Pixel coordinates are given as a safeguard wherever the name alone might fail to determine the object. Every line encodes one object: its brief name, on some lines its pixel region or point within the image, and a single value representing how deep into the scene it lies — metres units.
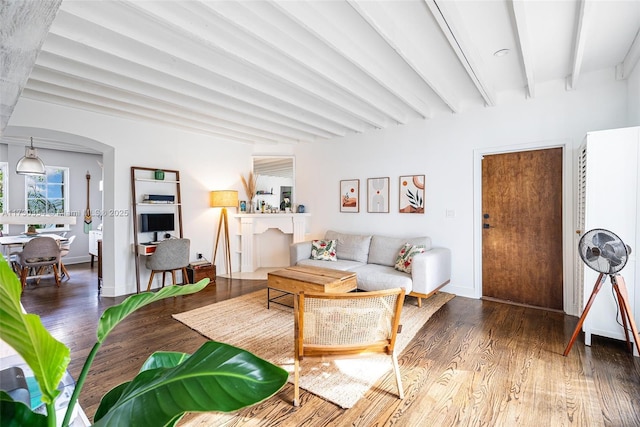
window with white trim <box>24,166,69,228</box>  6.16
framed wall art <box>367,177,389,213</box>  4.84
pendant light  4.20
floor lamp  5.13
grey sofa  3.62
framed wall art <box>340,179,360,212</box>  5.17
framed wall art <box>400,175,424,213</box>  4.48
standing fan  2.30
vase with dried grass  5.86
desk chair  4.14
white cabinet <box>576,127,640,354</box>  2.54
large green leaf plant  0.45
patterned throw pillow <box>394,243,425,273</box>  3.89
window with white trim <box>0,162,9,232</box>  5.79
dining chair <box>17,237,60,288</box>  4.50
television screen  4.52
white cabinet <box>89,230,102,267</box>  6.32
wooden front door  3.58
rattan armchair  1.90
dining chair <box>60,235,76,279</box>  5.18
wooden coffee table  3.24
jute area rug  2.12
